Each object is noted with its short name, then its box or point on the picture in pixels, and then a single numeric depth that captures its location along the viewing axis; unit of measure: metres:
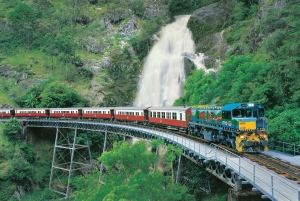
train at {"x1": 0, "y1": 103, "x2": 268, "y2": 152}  21.06
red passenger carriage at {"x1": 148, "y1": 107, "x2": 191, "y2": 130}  30.62
